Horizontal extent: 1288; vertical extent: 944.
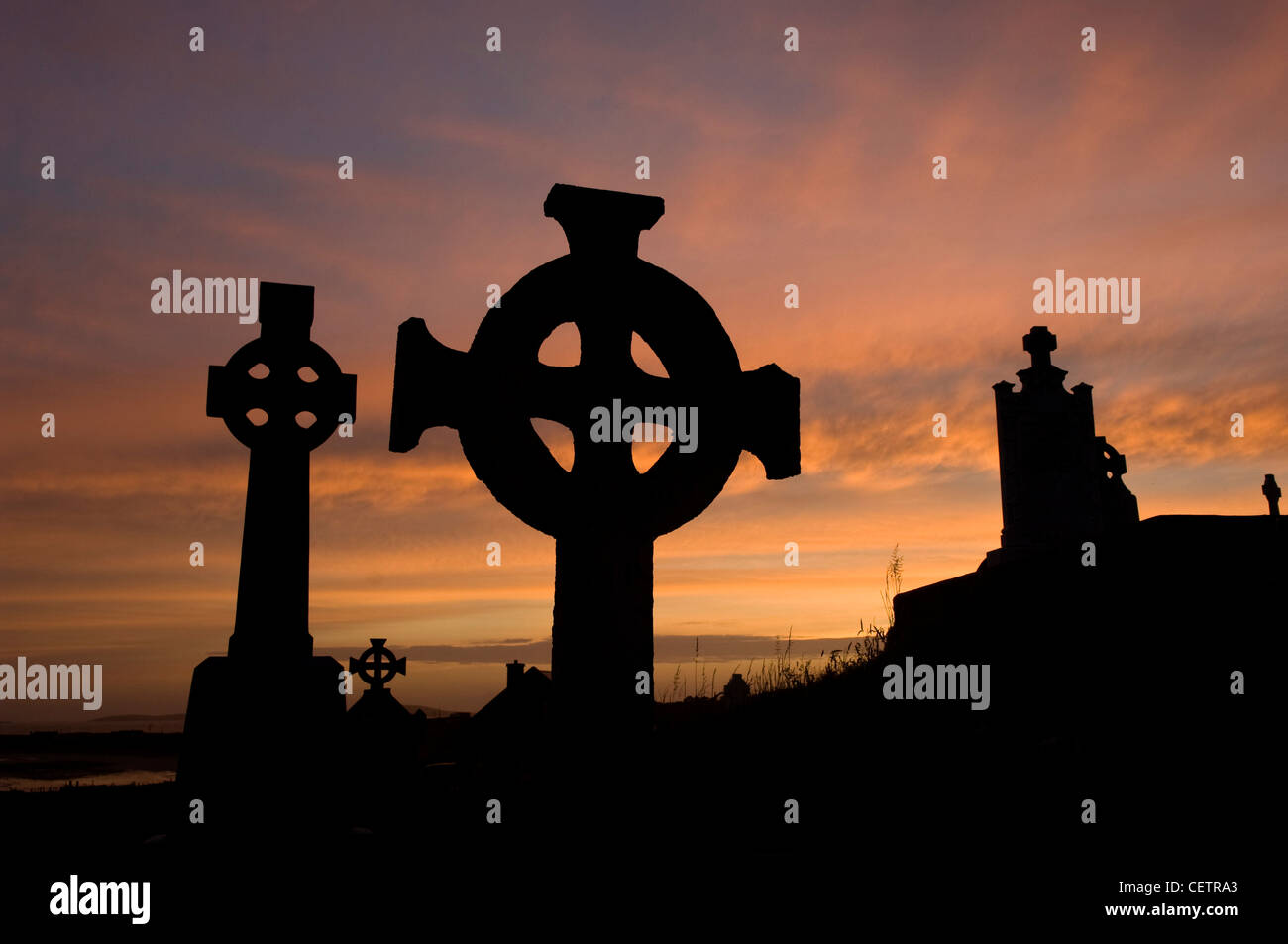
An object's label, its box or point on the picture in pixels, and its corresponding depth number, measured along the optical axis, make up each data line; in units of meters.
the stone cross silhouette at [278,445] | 7.20
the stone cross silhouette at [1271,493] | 15.80
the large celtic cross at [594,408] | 4.66
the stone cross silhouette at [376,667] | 11.32
